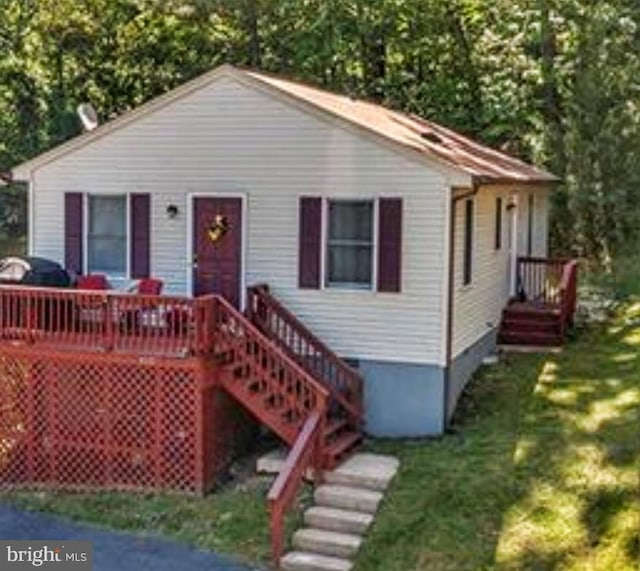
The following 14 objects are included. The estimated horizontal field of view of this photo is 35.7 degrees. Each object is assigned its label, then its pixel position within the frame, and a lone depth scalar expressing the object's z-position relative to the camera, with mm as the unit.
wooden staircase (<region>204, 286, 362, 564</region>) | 12297
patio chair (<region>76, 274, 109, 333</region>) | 12867
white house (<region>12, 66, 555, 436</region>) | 13430
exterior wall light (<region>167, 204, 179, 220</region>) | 14828
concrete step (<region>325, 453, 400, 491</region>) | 11969
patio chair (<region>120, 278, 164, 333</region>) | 12680
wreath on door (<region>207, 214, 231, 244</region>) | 14555
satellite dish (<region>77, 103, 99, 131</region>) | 17203
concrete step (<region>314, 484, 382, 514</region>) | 11539
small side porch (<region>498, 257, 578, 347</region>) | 17188
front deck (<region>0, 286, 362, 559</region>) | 12617
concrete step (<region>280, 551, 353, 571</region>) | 10617
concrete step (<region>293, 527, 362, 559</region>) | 10859
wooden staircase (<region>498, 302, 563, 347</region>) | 17094
